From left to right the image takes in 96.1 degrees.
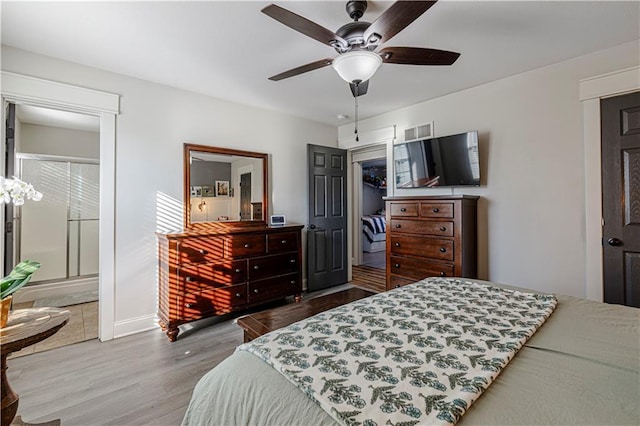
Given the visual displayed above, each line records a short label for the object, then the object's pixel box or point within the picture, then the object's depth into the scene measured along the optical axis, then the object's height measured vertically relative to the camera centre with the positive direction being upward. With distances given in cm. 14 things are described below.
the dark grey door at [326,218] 416 -2
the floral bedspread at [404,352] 71 -45
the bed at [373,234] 679 -42
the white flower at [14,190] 140 +14
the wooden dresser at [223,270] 269 -55
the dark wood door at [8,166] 238 +44
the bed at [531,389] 69 -47
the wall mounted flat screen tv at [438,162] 304 +62
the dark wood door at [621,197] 223 +14
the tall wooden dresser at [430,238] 282 -23
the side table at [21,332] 122 -51
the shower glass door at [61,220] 394 -2
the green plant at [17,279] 130 -28
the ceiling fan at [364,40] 140 +99
